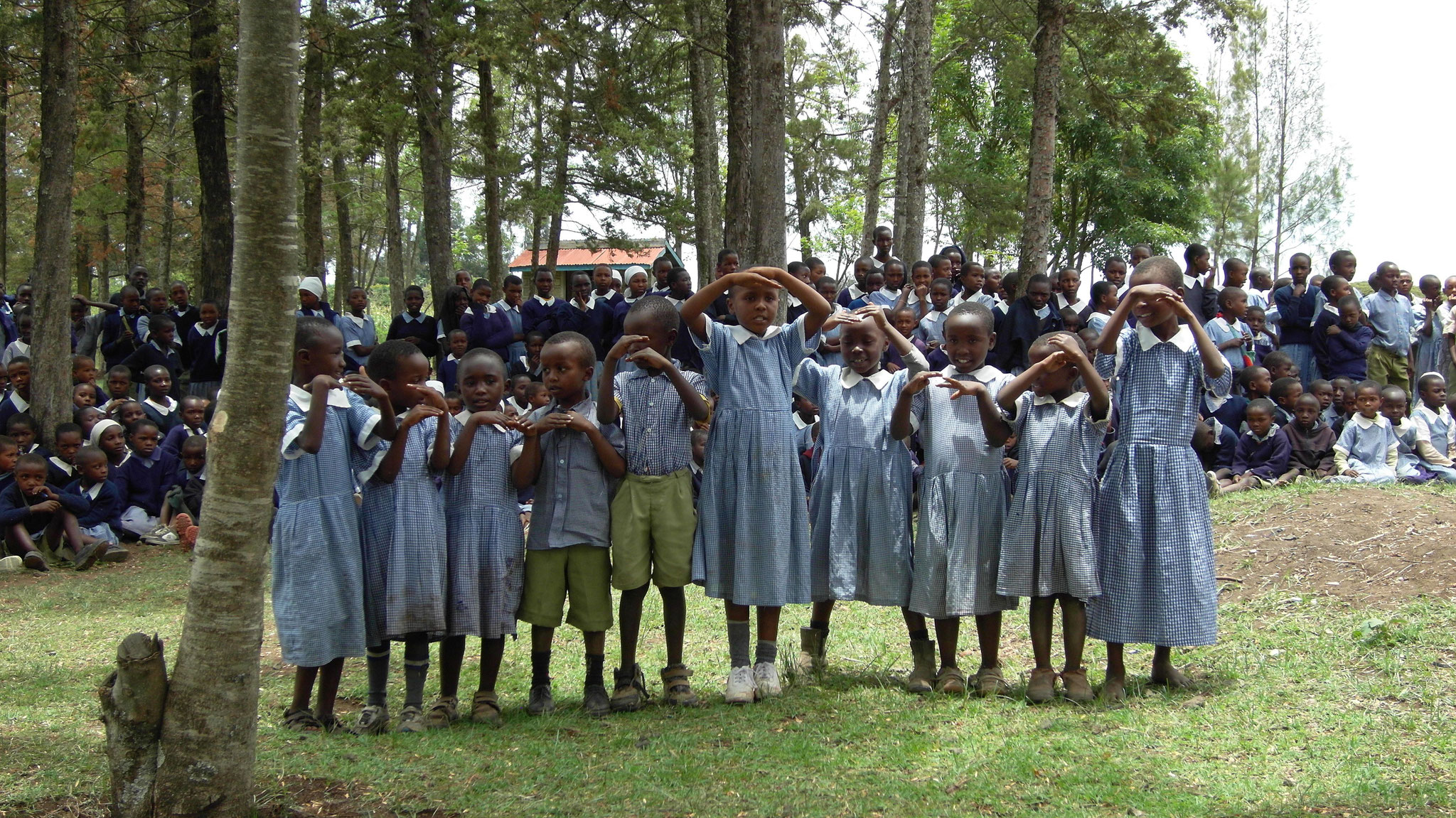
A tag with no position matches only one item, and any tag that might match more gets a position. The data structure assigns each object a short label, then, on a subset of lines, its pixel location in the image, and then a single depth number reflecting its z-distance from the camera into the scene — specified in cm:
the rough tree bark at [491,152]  1540
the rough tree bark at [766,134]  860
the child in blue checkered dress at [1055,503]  468
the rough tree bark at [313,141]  1252
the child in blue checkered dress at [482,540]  455
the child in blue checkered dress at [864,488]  503
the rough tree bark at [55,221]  973
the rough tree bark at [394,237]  2158
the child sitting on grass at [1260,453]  908
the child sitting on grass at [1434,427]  892
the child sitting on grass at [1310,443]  904
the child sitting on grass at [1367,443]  888
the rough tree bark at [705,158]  1628
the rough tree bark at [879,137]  1978
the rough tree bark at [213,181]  1289
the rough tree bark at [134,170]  1418
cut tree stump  322
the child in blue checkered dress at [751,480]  481
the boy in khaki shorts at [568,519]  464
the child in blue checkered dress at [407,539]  442
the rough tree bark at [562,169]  1620
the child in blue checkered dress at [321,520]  427
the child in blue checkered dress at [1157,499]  468
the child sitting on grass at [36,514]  888
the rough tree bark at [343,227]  1912
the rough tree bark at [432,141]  1284
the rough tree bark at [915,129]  1306
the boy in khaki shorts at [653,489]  471
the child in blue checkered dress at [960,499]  486
